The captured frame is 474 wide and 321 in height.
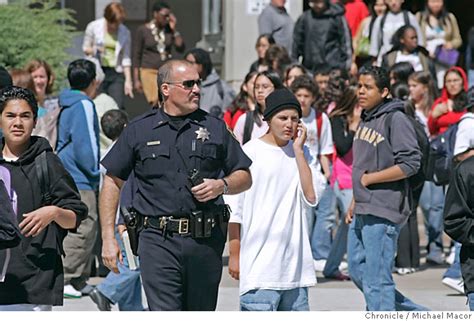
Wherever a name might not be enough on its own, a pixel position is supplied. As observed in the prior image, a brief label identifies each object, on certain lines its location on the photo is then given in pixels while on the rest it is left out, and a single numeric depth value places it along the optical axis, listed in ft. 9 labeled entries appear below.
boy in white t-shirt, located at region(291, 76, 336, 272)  69.07
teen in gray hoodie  54.60
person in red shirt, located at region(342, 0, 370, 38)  106.46
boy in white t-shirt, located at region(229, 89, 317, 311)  48.03
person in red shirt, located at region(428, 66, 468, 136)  78.61
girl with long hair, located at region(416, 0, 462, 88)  100.83
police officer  42.80
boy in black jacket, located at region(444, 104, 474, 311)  42.25
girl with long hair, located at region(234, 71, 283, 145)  63.28
